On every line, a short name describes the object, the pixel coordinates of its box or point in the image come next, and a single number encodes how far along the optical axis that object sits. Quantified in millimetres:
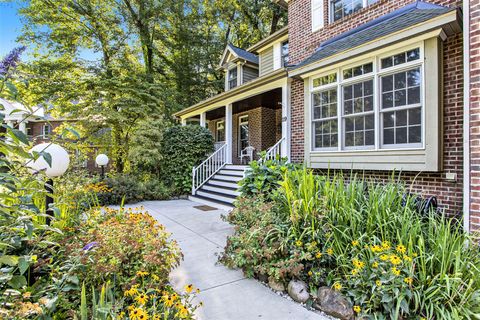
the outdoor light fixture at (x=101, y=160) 9180
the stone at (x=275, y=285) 3301
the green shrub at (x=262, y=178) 5730
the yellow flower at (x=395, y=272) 2513
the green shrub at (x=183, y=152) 10664
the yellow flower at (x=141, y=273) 2523
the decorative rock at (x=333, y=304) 2730
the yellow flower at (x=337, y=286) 2834
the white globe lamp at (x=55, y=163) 3156
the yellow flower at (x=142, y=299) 1992
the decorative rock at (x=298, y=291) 3053
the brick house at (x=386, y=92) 4609
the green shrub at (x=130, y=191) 9068
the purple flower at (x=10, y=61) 1825
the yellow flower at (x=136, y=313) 1824
